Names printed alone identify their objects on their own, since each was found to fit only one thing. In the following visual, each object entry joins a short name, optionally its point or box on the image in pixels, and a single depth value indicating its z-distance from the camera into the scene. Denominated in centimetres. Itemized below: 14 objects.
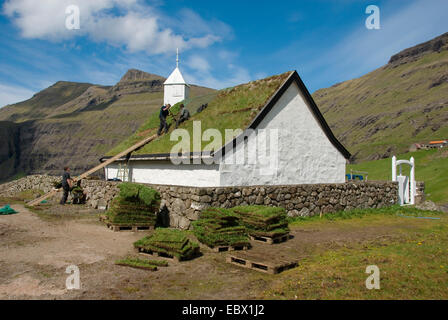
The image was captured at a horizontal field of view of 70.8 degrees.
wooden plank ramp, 1712
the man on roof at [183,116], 1717
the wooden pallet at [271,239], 965
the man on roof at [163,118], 1736
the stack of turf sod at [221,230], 883
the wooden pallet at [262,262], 682
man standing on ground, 1761
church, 1248
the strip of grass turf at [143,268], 678
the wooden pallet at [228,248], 870
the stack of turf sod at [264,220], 977
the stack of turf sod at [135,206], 1132
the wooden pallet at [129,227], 1128
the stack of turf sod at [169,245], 761
